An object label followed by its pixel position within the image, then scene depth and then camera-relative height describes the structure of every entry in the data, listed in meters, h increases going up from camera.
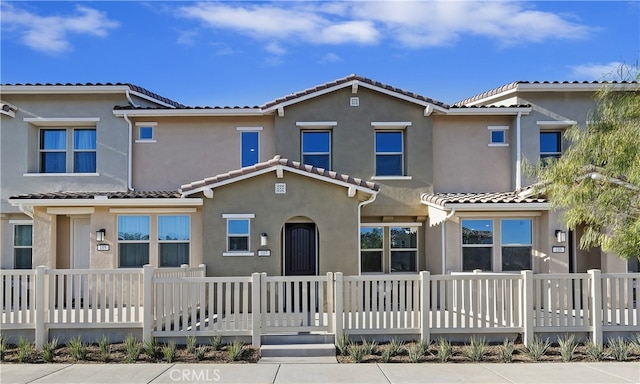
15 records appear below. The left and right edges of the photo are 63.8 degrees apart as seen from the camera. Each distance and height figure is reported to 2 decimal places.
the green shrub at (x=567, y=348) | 9.32 -2.47
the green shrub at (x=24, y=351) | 9.39 -2.50
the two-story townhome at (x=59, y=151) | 15.91 +2.06
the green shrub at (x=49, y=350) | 9.34 -2.48
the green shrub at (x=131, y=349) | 9.30 -2.45
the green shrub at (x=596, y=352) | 9.46 -2.54
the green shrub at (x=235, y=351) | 9.24 -2.45
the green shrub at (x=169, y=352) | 9.23 -2.47
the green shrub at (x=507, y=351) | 9.24 -2.50
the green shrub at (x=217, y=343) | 9.69 -2.40
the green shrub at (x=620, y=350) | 9.45 -2.53
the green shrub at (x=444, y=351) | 9.23 -2.49
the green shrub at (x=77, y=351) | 9.38 -2.46
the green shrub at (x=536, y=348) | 9.32 -2.47
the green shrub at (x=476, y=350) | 9.27 -2.47
